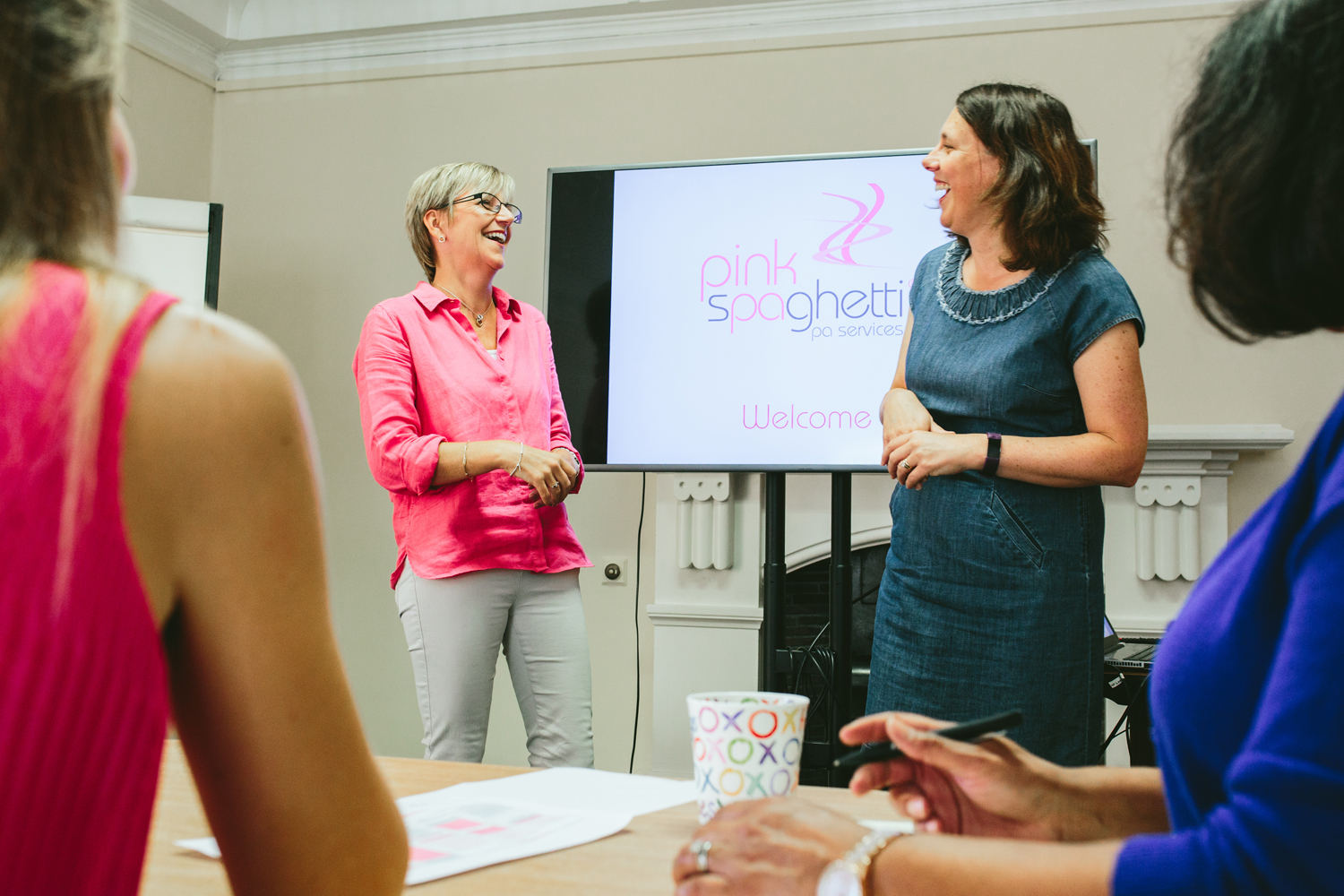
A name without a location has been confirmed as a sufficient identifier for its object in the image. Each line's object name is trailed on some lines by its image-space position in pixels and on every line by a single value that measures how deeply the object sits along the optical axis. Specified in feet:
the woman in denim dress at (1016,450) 4.54
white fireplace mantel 10.10
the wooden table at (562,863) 2.14
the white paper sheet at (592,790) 2.78
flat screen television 8.54
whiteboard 11.43
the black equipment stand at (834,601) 8.02
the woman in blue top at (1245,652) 1.35
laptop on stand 7.79
